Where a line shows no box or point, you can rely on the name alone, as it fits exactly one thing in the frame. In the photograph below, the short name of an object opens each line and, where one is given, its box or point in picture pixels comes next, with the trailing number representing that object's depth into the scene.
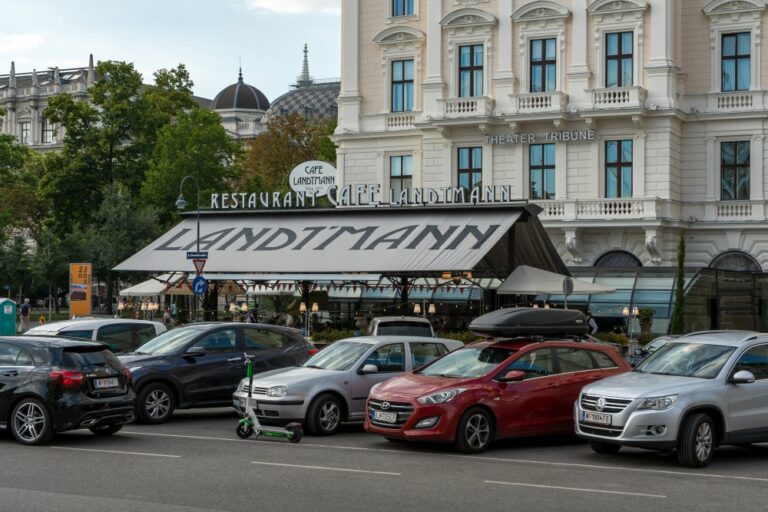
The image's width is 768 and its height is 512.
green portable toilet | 33.25
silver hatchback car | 18.70
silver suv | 15.34
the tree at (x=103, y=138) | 73.06
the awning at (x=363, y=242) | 32.94
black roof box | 18.33
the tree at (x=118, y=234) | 65.88
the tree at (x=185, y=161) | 69.12
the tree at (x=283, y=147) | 83.56
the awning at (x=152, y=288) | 39.00
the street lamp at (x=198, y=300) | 35.33
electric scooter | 17.48
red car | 16.66
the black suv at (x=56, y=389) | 16.91
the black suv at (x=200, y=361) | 20.52
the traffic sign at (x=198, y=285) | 33.81
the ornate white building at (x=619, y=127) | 47.19
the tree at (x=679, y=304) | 42.50
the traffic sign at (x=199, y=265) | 33.96
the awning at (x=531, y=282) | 31.58
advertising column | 46.44
